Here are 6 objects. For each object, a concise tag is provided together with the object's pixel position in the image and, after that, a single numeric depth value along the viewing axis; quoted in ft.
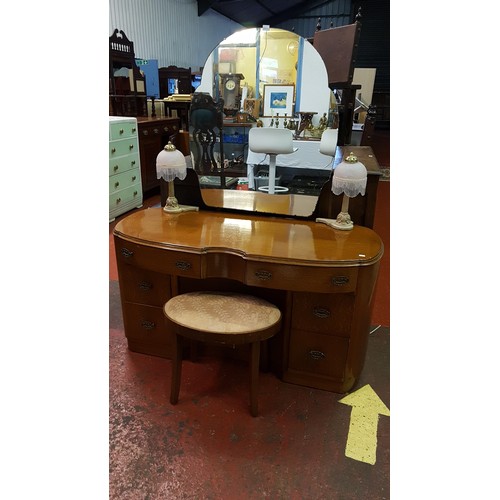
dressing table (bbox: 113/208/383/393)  5.16
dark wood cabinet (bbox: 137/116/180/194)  14.73
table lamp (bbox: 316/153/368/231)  5.63
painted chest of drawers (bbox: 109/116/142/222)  12.80
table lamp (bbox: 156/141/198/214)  6.49
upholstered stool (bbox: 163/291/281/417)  4.91
